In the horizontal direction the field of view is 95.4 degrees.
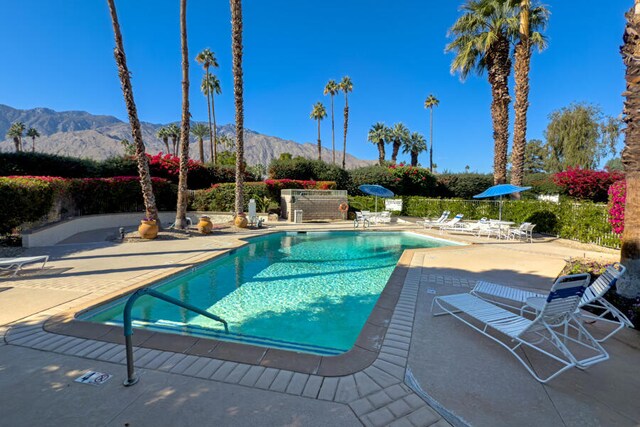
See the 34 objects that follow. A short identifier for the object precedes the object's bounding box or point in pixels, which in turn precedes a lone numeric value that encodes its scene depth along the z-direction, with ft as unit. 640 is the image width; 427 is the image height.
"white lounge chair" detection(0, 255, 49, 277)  19.76
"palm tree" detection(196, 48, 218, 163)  126.82
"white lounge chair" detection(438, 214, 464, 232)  45.14
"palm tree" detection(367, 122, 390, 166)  172.65
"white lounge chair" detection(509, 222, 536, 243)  35.81
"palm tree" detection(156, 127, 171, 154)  216.33
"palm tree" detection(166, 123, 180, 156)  215.72
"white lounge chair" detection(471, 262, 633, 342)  11.47
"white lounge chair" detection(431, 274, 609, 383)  9.53
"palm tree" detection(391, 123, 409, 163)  173.58
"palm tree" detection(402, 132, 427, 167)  179.83
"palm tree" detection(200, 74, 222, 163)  144.56
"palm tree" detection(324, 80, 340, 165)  151.61
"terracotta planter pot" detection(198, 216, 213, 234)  40.46
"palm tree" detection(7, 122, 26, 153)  203.80
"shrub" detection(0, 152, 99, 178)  48.52
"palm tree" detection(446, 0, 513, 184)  51.72
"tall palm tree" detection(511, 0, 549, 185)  48.85
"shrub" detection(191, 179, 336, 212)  60.49
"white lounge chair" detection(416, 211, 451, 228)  48.27
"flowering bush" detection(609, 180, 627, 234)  27.58
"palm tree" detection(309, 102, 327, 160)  172.14
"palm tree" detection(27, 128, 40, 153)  213.15
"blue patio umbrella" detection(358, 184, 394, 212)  56.80
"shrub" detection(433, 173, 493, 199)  95.14
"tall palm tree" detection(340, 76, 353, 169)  148.77
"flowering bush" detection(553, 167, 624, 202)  64.34
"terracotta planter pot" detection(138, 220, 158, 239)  34.76
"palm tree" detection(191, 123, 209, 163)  187.93
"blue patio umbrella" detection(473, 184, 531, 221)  38.54
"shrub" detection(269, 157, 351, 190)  86.74
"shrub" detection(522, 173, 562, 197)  84.73
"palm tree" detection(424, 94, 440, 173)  169.89
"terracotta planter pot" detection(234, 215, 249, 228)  46.39
